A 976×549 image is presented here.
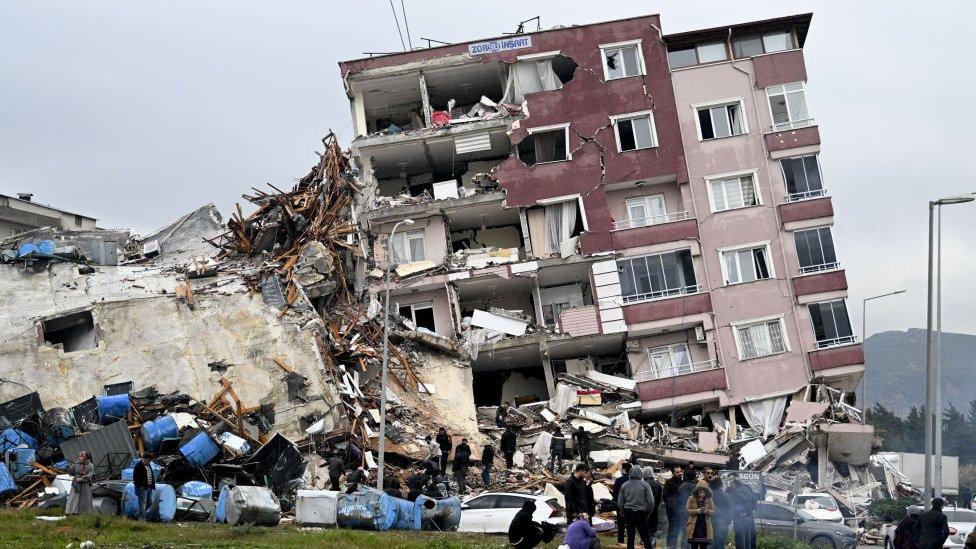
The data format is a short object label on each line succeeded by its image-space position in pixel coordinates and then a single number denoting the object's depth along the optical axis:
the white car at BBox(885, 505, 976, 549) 28.69
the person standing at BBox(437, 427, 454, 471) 38.78
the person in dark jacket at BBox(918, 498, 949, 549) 20.52
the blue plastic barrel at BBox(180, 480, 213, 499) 29.66
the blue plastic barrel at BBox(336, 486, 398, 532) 27.61
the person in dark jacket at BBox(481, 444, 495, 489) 38.12
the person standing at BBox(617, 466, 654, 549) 22.20
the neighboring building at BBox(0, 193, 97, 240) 58.84
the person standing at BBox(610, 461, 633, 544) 23.70
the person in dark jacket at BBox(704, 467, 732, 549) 22.31
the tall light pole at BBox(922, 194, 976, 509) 28.89
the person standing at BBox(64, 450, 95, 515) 27.98
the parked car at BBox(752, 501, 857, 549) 27.28
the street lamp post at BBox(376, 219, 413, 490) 32.75
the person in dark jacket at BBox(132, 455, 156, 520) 27.94
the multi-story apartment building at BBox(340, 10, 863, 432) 49.41
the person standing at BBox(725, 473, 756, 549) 21.97
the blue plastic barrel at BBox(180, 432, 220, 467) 33.84
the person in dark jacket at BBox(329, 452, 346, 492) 32.84
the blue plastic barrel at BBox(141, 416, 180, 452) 34.66
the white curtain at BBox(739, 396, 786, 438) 48.06
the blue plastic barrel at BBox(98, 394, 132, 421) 36.62
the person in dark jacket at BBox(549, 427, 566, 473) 41.16
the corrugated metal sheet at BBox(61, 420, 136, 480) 33.69
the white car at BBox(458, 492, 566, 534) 28.86
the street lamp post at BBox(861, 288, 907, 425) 49.07
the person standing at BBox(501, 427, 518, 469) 40.41
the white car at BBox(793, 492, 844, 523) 30.78
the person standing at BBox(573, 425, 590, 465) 41.76
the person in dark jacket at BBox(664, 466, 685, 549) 23.36
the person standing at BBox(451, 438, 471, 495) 36.38
